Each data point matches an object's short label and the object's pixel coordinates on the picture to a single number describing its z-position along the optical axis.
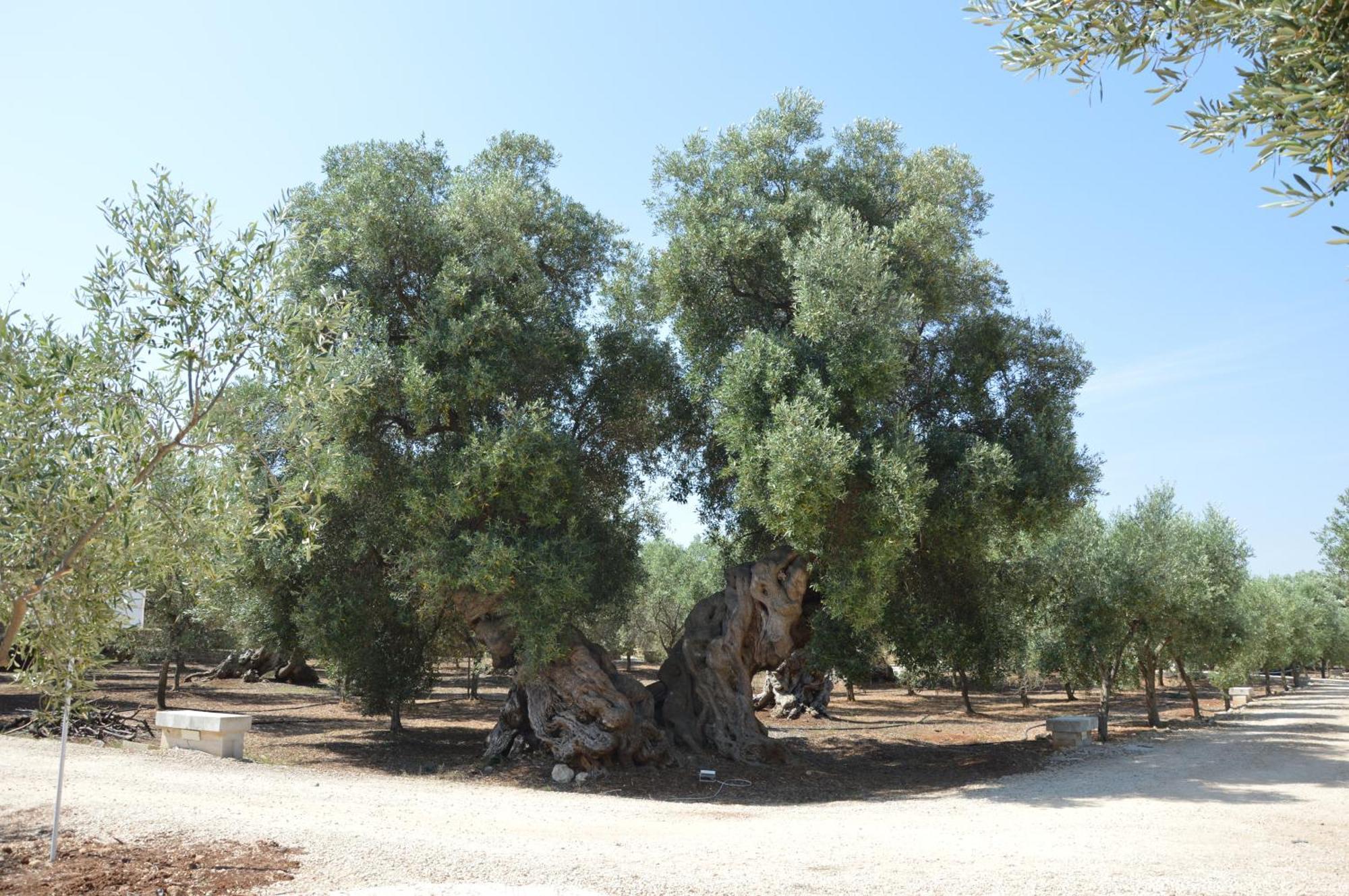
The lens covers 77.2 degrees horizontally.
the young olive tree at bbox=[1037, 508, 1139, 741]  21.64
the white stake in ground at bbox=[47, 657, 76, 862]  7.56
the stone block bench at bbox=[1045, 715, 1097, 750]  20.39
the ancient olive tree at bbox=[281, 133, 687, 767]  15.03
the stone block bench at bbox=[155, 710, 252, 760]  15.31
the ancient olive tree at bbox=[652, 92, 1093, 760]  15.02
